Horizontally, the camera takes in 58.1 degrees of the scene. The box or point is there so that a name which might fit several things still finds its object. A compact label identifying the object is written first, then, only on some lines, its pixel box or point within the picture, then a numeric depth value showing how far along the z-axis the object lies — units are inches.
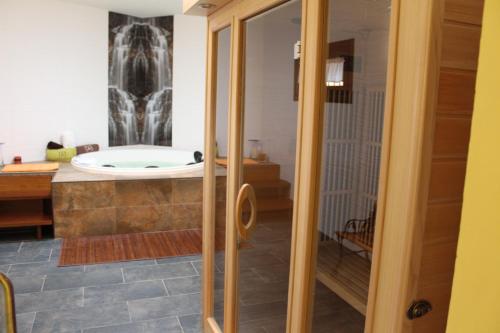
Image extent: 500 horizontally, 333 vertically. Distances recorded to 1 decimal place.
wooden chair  42.3
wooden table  165.6
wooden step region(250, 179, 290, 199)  60.2
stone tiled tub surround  167.8
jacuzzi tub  211.0
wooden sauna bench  45.2
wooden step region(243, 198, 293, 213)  59.0
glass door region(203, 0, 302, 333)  59.5
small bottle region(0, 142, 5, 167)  191.7
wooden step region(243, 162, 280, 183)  64.2
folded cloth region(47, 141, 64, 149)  213.0
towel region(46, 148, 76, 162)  210.4
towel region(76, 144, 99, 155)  221.8
